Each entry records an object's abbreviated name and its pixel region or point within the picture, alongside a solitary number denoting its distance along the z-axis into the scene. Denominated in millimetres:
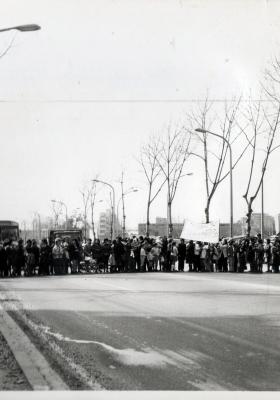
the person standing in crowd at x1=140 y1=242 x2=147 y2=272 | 27484
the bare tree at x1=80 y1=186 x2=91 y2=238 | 80194
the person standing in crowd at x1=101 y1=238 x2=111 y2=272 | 27602
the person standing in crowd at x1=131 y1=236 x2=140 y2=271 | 27797
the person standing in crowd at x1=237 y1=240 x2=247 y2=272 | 26078
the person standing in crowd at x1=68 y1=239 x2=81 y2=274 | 26422
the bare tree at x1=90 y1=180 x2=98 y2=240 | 78125
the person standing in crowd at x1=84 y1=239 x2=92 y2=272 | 27516
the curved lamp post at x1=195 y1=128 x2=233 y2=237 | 33262
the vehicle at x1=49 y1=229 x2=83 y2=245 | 39175
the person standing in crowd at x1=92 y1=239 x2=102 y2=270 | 27531
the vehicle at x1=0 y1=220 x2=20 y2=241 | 37688
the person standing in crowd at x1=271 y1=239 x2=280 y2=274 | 25062
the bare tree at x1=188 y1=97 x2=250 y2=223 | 38734
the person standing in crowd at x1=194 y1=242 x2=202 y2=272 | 27578
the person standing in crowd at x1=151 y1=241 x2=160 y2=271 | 28000
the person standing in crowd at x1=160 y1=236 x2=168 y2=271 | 27784
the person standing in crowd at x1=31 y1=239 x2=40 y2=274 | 25234
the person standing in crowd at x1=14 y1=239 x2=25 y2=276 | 24861
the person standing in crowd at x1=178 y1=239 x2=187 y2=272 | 27670
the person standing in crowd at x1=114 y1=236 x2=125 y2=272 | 27281
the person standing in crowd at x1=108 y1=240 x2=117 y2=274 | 27141
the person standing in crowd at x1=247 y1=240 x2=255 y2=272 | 25750
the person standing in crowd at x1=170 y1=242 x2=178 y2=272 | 28109
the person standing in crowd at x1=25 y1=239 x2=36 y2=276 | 25172
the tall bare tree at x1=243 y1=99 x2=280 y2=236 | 31491
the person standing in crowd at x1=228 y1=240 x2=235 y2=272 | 26484
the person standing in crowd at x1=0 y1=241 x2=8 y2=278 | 24703
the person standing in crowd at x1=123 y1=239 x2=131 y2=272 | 27609
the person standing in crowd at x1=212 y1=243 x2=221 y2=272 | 27016
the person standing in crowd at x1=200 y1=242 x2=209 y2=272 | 27219
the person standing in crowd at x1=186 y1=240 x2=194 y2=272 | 27627
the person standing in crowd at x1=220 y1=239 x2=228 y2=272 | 26594
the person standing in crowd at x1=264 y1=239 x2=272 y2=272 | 25559
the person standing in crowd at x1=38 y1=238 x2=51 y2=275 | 25438
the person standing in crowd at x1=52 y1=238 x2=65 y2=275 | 25812
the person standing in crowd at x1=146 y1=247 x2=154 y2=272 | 27703
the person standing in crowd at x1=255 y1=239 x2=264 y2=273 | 25578
